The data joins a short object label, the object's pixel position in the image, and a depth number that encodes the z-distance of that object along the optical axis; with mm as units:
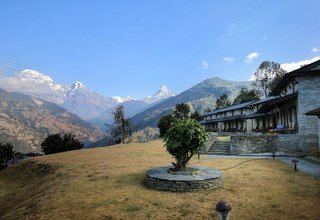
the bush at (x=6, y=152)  47285
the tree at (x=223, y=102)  83166
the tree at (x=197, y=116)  69105
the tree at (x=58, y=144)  45812
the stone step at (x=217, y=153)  22240
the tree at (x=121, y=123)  50706
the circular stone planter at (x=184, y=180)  10517
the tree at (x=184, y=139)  11991
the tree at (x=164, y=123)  52938
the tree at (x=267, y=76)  63491
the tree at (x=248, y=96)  66496
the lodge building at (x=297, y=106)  21511
